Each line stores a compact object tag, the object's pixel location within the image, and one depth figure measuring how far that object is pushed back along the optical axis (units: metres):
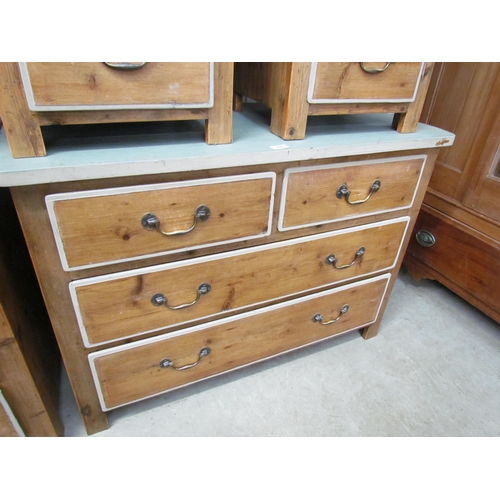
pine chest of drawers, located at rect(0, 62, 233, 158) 0.59
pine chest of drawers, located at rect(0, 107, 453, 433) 0.66
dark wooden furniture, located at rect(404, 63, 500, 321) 1.17
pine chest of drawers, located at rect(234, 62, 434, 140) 0.77
